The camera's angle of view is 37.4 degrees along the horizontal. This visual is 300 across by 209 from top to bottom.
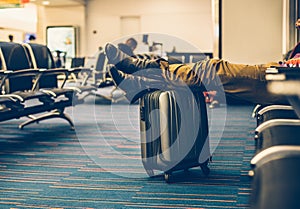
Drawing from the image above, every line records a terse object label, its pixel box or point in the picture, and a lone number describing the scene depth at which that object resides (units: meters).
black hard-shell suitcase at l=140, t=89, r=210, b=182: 2.31
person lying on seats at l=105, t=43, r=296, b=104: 2.12
